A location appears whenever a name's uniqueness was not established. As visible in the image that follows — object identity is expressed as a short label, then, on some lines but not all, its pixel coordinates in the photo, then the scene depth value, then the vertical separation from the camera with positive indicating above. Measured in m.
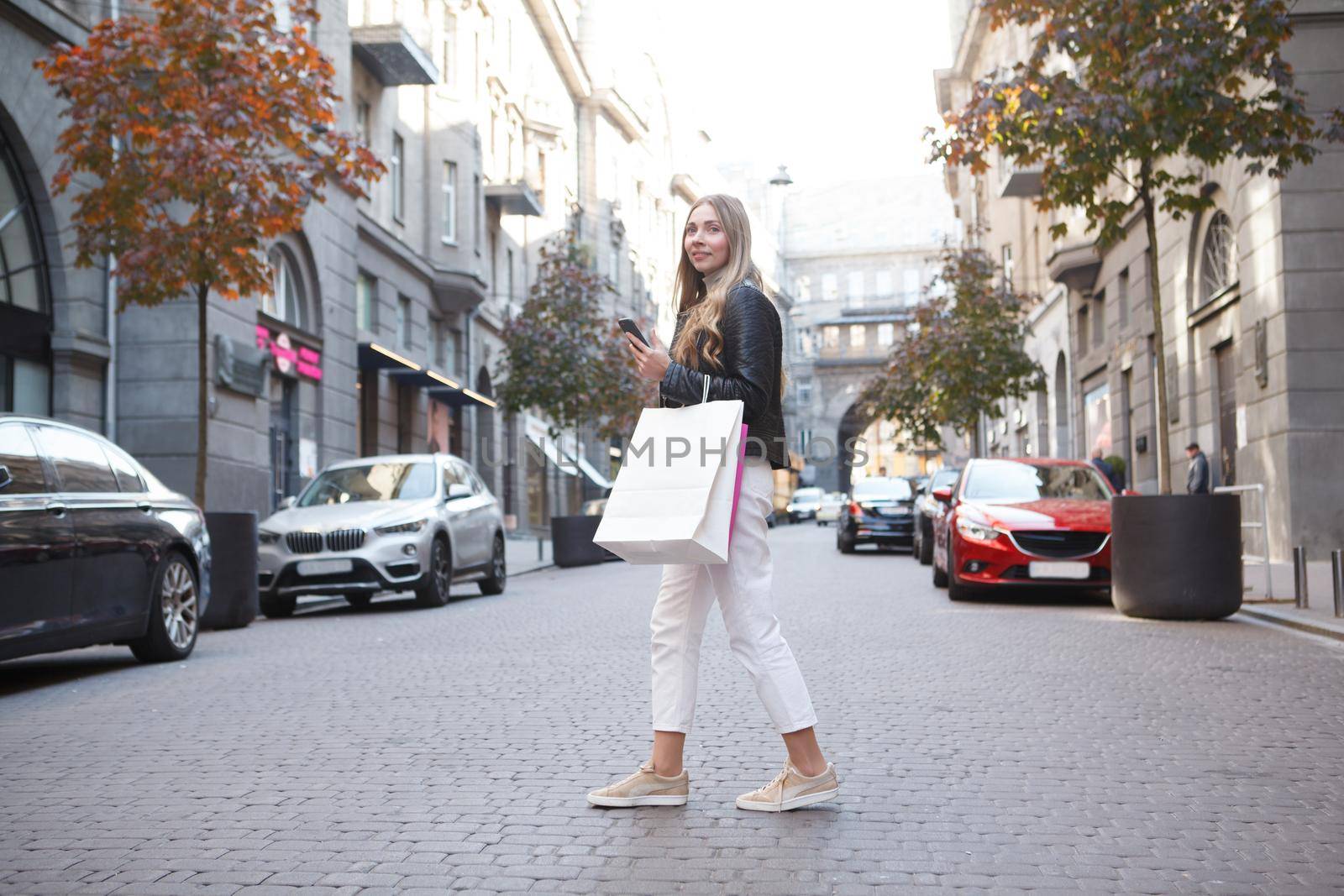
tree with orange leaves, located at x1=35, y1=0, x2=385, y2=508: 13.16 +3.44
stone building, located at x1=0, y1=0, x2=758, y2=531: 17.23 +4.26
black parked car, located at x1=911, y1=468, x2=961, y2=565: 20.19 -0.12
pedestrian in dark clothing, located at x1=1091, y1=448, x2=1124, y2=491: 19.94 +0.47
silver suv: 13.82 -0.19
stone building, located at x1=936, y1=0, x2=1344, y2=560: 18.31 +2.49
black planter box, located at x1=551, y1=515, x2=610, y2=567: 24.47 -0.47
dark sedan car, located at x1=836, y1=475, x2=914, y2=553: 26.25 -0.20
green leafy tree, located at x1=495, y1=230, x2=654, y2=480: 30.55 +3.23
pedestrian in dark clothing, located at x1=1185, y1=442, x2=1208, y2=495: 19.20 +0.36
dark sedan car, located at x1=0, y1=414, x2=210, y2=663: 7.82 -0.17
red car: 13.19 -0.27
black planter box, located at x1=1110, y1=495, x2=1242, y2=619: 11.34 -0.40
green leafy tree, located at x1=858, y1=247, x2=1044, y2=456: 33.91 +3.67
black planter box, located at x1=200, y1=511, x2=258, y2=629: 12.41 -0.43
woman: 4.45 -0.18
